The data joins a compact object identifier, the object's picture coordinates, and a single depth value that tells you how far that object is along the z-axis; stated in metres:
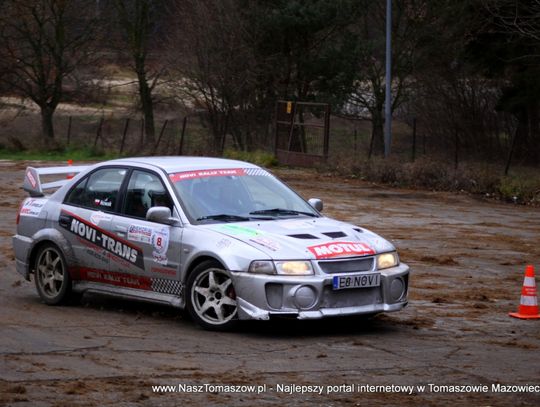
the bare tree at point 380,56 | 42.69
